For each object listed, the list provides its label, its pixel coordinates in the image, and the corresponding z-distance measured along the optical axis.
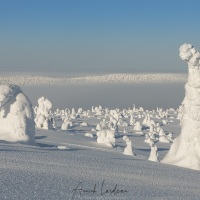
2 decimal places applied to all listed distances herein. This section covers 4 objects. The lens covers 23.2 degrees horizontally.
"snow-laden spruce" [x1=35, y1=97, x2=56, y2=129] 42.38
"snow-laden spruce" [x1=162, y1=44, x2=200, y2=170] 21.31
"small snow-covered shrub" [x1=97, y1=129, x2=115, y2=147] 34.13
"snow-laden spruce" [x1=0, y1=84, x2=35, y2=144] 20.66
